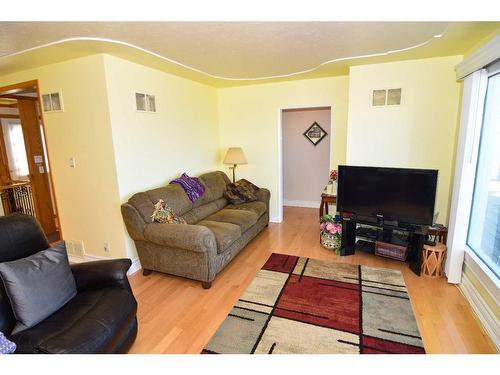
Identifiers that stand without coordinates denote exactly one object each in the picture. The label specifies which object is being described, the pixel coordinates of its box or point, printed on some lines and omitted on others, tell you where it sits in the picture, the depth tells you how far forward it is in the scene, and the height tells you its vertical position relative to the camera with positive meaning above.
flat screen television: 2.65 -0.59
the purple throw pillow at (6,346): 1.19 -0.91
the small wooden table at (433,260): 2.62 -1.22
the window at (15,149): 4.64 -0.03
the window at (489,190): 2.13 -0.46
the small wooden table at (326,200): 3.50 -0.80
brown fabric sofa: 2.48 -0.94
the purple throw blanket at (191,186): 3.39 -0.56
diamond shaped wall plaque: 5.06 +0.14
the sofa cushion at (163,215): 2.71 -0.74
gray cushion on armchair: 1.45 -0.81
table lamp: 4.18 -0.23
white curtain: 2.25 -0.28
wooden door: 3.79 -0.26
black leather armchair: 1.35 -0.98
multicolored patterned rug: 1.82 -1.41
